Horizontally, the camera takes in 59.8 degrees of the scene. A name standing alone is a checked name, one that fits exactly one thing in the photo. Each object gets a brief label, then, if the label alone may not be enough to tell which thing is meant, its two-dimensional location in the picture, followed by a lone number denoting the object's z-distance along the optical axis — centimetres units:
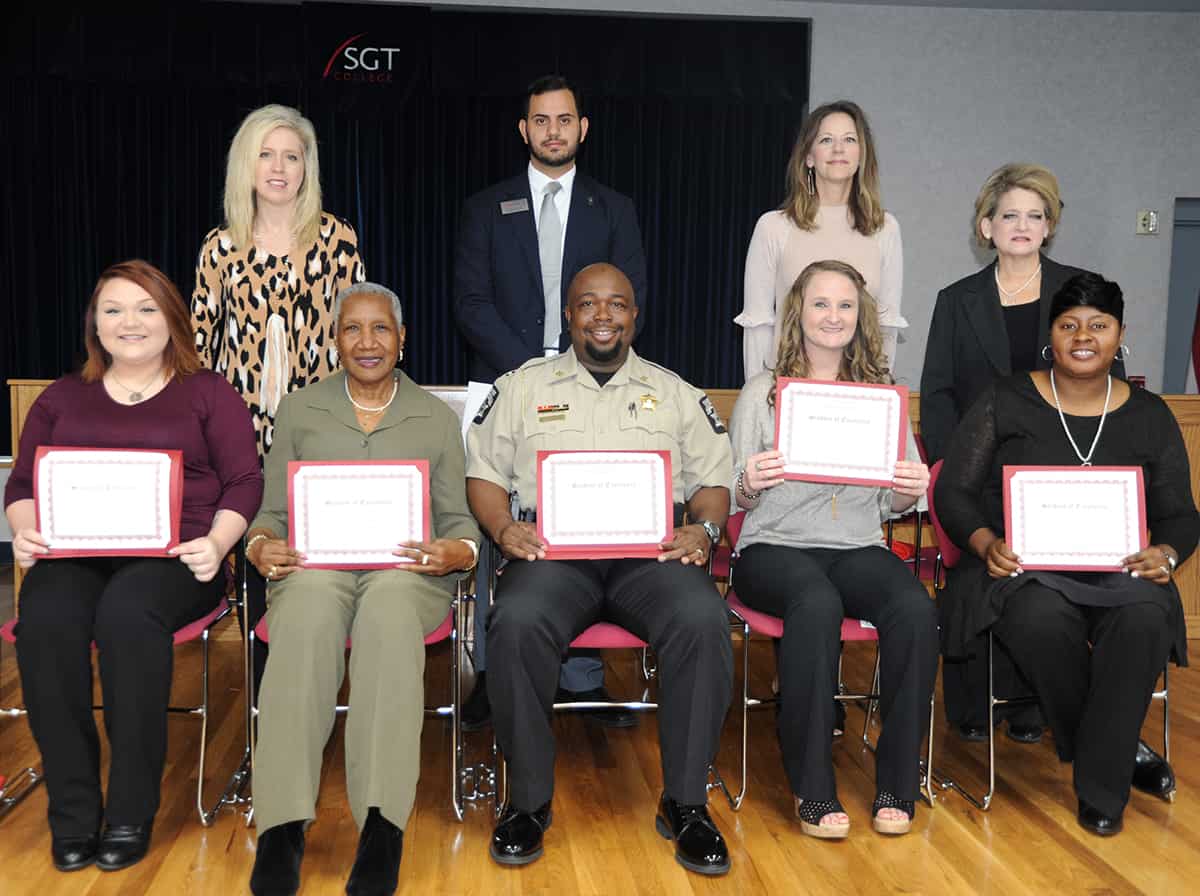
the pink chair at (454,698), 293
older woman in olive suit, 256
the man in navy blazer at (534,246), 369
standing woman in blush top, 366
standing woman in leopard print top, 338
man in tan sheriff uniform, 274
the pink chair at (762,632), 300
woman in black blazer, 352
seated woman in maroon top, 264
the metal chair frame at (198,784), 289
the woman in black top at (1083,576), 292
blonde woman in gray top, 285
